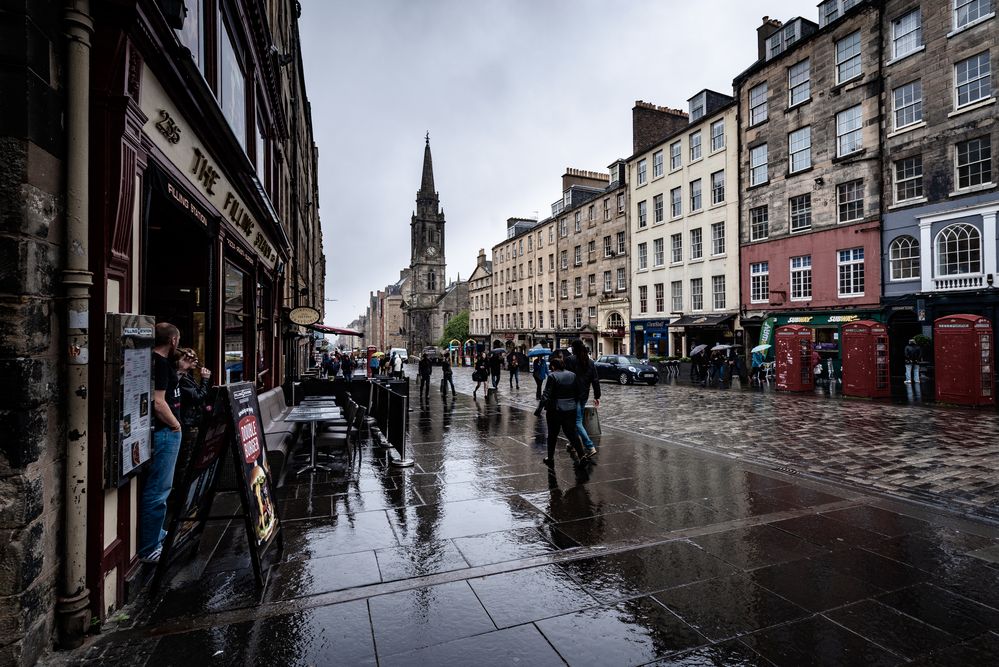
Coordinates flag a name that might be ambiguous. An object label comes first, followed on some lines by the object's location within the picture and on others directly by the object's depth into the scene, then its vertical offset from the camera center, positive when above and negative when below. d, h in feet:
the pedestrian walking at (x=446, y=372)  65.41 -3.86
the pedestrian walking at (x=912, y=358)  63.00 -3.00
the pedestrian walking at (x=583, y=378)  26.05 -2.08
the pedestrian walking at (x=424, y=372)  58.03 -3.50
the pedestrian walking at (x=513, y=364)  75.65 -3.50
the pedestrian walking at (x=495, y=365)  67.00 -3.09
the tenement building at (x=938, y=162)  62.69 +21.95
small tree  305.32 +8.07
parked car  80.94 -4.97
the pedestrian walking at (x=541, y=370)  56.62 -3.30
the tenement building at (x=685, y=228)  96.99 +22.28
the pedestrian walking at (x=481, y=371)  62.39 -3.64
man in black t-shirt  13.09 -3.07
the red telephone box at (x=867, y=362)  54.65 -2.94
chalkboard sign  12.52 -3.35
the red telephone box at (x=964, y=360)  46.29 -2.50
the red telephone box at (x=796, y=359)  63.05 -2.86
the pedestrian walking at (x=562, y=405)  24.90 -3.15
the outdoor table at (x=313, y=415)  24.25 -3.44
